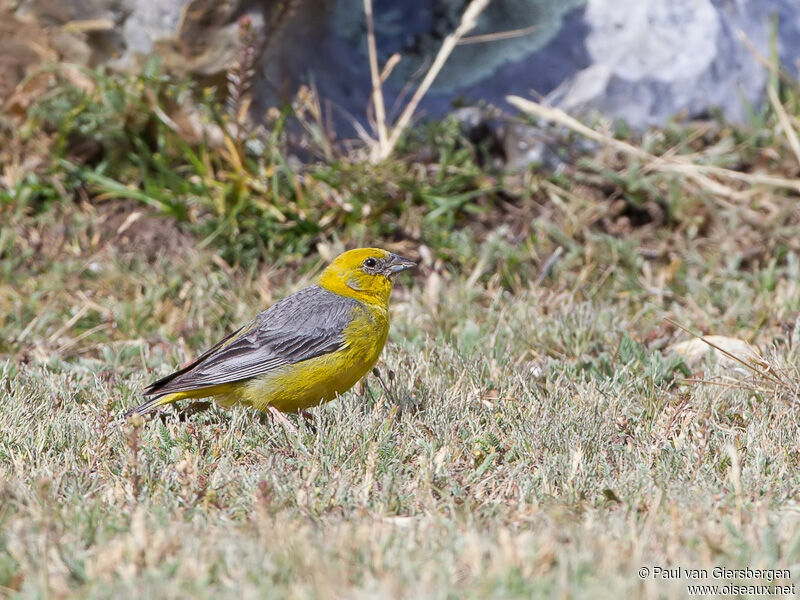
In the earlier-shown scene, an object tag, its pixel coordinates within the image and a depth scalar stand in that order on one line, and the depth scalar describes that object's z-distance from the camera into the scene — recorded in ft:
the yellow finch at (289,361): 28.60
